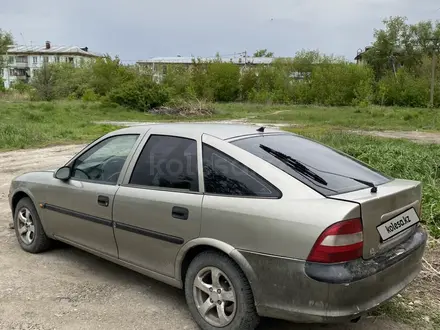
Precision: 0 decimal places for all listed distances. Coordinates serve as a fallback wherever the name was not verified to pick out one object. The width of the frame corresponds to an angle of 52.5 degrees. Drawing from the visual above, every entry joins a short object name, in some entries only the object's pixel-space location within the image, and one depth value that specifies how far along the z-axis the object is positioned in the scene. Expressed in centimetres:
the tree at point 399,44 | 6962
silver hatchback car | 269
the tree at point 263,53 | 10725
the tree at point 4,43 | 6025
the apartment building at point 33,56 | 10644
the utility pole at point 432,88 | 4472
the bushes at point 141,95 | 3616
